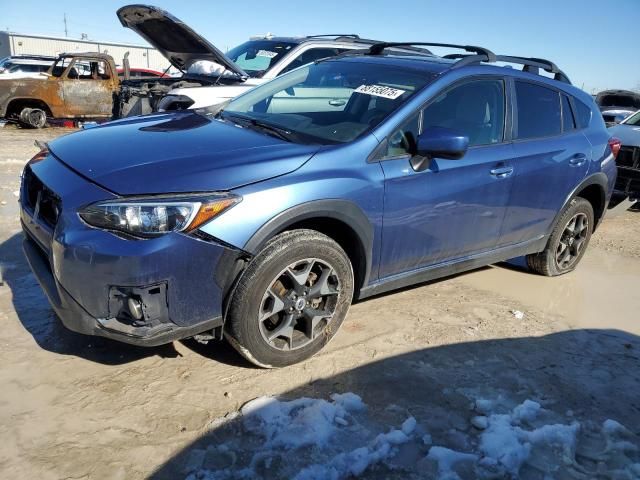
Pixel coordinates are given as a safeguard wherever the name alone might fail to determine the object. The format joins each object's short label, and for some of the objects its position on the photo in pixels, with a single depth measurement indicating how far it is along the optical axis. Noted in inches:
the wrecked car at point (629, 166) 301.3
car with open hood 259.6
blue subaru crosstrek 96.9
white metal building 1243.2
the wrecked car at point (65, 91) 487.8
